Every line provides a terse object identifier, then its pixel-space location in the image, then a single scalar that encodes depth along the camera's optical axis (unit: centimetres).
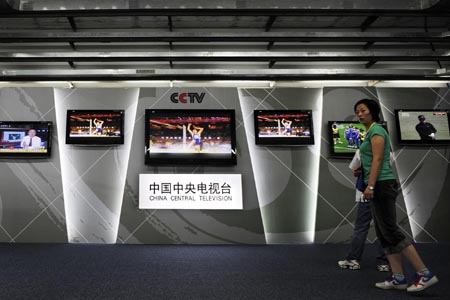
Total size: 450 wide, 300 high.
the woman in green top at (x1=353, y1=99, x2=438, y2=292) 195
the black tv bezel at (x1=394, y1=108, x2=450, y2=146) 426
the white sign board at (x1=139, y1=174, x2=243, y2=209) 402
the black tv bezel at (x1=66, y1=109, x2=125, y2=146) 410
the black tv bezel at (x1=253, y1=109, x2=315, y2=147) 421
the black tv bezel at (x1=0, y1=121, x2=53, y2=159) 407
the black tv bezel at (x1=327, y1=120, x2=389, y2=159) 420
